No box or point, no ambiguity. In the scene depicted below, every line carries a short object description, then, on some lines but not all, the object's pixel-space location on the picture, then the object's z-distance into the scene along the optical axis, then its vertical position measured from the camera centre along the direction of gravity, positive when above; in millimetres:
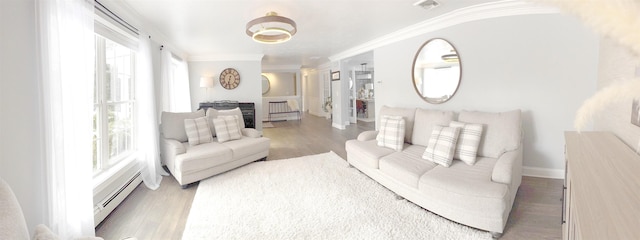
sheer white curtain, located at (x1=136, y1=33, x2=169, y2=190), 3459 -64
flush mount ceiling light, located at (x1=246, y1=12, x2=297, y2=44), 3121 +975
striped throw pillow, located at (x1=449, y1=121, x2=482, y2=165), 2838 -366
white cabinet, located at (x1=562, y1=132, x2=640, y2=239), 655 -260
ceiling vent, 3139 +1185
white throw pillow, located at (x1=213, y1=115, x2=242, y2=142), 4254 -289
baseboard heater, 2500 -879
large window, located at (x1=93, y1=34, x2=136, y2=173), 2852 +62
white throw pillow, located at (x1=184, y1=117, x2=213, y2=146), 4020 -310
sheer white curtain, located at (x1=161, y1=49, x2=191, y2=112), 4504 +477
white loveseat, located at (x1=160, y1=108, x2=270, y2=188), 3418 -551
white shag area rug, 2270 -963
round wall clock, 6953 +769
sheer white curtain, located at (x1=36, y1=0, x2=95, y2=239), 1831 +14
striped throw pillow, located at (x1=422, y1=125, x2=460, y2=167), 2850 -405
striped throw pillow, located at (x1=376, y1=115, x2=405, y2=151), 3494 -324
